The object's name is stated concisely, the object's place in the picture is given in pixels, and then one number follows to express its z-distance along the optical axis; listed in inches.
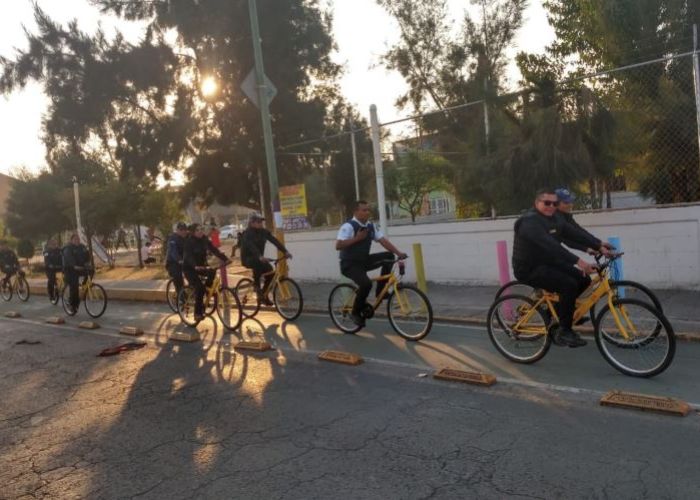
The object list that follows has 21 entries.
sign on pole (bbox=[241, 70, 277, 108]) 483.8
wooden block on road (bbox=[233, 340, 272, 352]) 301.8
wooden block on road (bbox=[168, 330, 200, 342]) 346.3
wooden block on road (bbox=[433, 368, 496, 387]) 218.0
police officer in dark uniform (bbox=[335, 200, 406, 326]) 308.2
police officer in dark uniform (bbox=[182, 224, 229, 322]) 382.3
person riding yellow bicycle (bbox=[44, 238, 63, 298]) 562.8
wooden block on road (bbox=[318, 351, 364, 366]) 261.4
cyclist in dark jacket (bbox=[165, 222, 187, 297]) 424.2
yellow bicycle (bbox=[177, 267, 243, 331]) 373.7
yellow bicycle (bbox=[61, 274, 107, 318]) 482.6
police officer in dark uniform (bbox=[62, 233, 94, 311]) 476.4
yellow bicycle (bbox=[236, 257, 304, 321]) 386.0
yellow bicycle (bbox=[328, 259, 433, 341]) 297.4
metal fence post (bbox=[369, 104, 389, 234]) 426.0
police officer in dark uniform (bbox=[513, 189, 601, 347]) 226.7
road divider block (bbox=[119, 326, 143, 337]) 381.4
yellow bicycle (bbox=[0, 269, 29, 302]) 686.5
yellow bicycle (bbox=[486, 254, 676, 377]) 209.5
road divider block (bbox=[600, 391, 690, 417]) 175.0
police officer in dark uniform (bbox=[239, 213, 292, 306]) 389.7
